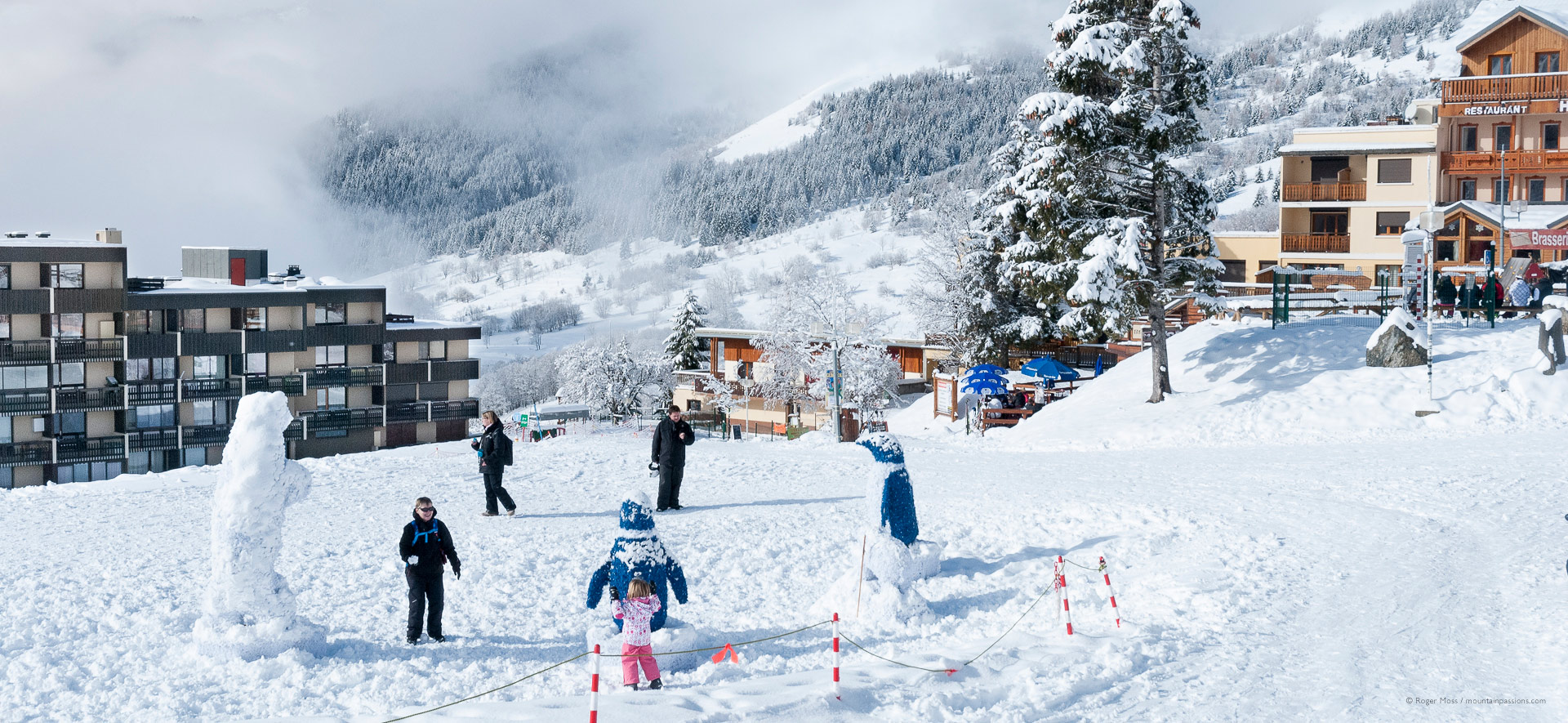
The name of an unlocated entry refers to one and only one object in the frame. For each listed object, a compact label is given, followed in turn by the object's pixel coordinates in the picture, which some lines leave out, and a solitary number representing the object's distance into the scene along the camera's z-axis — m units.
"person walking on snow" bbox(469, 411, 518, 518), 16.86
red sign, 42.34
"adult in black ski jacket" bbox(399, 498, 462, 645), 10.80
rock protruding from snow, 26.58
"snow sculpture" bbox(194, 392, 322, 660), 10.36
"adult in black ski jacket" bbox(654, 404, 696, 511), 17.23
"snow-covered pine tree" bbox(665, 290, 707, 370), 78.37
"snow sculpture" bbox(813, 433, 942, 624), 12.16
